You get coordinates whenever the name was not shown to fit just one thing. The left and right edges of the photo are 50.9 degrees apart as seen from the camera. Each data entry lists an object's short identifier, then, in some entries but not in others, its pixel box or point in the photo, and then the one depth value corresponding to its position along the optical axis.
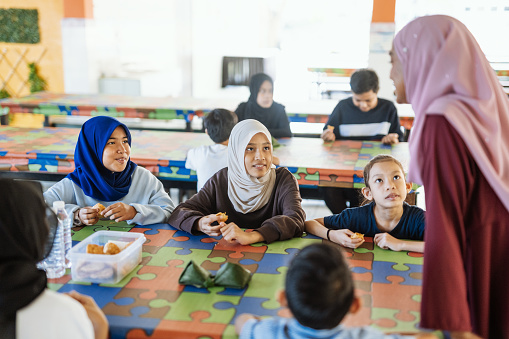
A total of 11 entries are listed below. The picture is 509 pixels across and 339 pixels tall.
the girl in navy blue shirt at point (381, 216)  2.13
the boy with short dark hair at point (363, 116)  4.38
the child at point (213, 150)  3.41
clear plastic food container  1.71
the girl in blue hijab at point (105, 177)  2.54
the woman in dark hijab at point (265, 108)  4.64
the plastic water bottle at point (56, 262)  1.77
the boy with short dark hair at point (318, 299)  1.23
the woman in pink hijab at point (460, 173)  1.40
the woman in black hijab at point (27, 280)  1.28
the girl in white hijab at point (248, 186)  2.49
